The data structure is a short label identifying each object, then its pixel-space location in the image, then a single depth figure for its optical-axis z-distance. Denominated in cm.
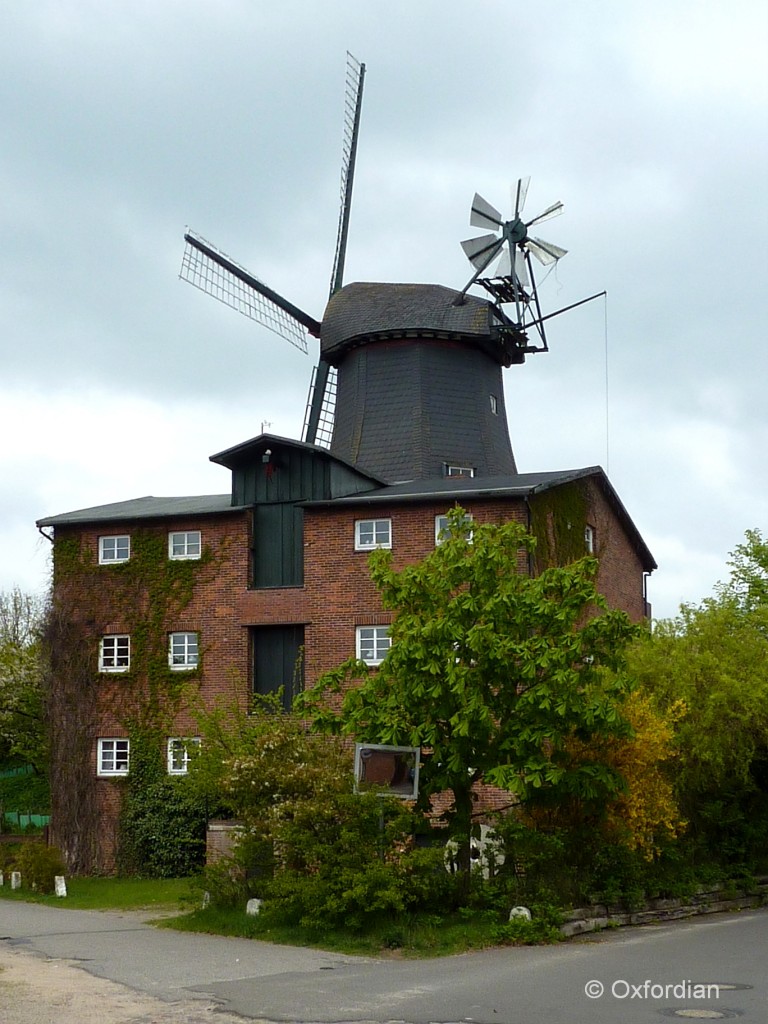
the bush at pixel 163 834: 3525
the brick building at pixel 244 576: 3481
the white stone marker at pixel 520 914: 2047
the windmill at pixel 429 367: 4197
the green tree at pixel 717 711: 2561
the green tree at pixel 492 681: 2125
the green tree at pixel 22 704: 4809
